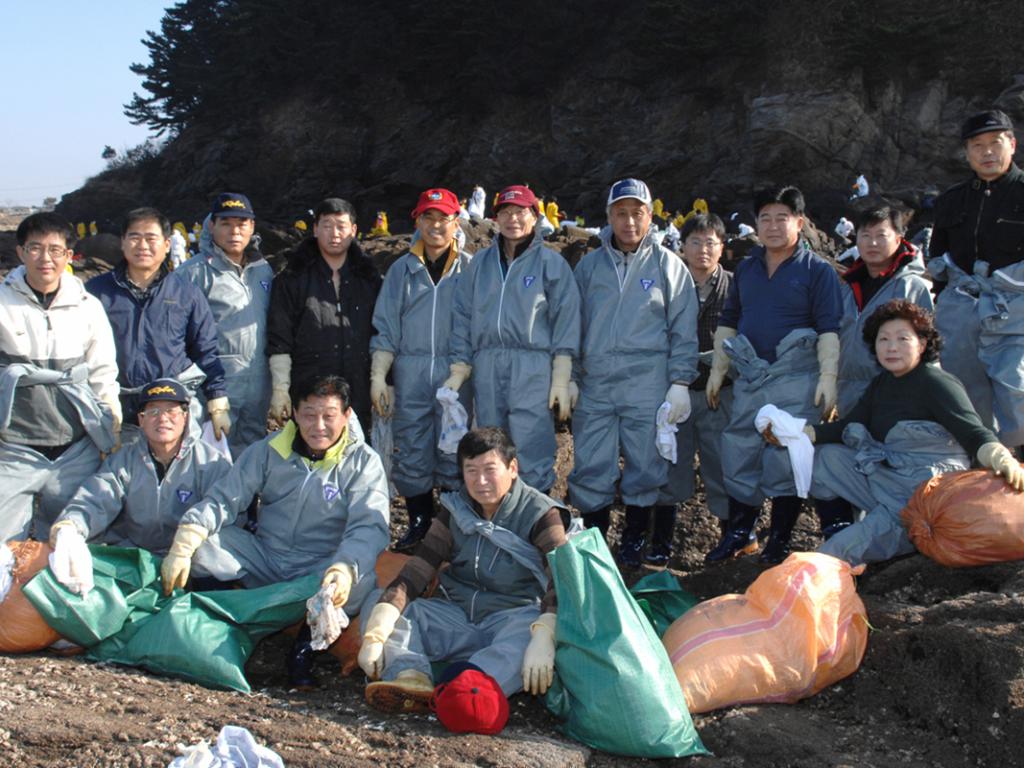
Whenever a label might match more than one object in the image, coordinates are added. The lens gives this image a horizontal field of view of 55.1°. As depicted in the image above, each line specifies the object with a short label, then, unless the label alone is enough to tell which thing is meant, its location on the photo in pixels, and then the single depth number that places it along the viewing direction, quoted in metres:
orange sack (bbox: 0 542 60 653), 3.67
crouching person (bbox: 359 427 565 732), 3.32
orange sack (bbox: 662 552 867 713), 3.29
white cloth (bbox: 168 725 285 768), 2.60
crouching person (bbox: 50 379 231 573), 4.06
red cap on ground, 3.03
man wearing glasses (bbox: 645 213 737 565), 5.01
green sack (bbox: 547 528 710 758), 3.00
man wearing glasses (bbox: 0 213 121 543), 4.16
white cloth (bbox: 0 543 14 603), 3.66
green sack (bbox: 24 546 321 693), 3.57
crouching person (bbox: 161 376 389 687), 3.93
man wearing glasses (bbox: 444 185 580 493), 4.69
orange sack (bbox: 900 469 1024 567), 3.62
